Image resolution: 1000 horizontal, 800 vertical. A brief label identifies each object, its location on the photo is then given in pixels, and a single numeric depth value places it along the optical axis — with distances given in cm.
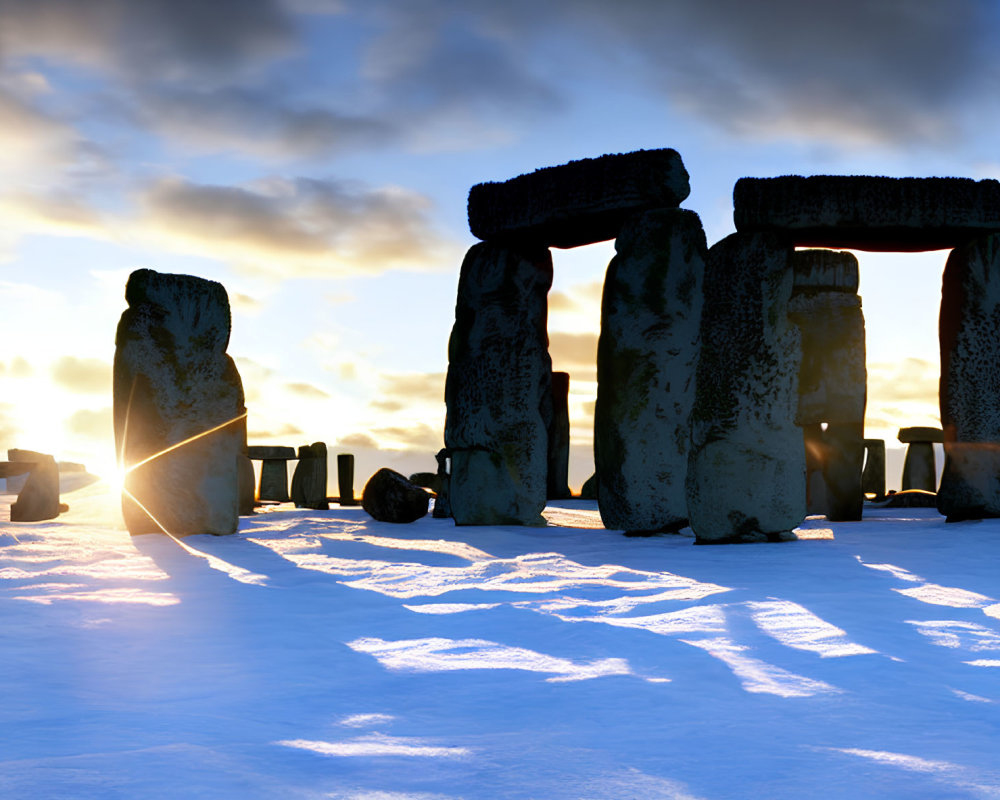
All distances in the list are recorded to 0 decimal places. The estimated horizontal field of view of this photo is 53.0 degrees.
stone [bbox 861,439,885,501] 1540
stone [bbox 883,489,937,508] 1248
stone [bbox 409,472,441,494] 1659
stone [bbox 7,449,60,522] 1052
